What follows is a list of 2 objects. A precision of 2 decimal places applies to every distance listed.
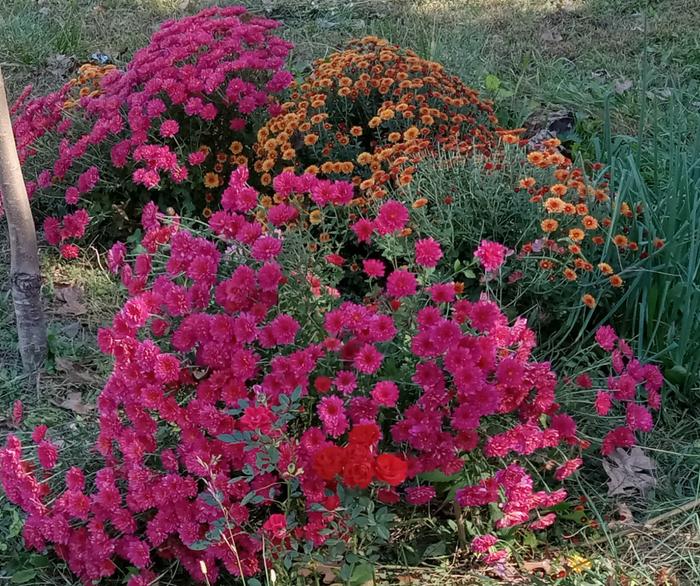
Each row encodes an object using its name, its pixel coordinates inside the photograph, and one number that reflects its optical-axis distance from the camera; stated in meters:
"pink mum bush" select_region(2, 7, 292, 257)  3.32
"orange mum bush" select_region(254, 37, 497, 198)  3.12
